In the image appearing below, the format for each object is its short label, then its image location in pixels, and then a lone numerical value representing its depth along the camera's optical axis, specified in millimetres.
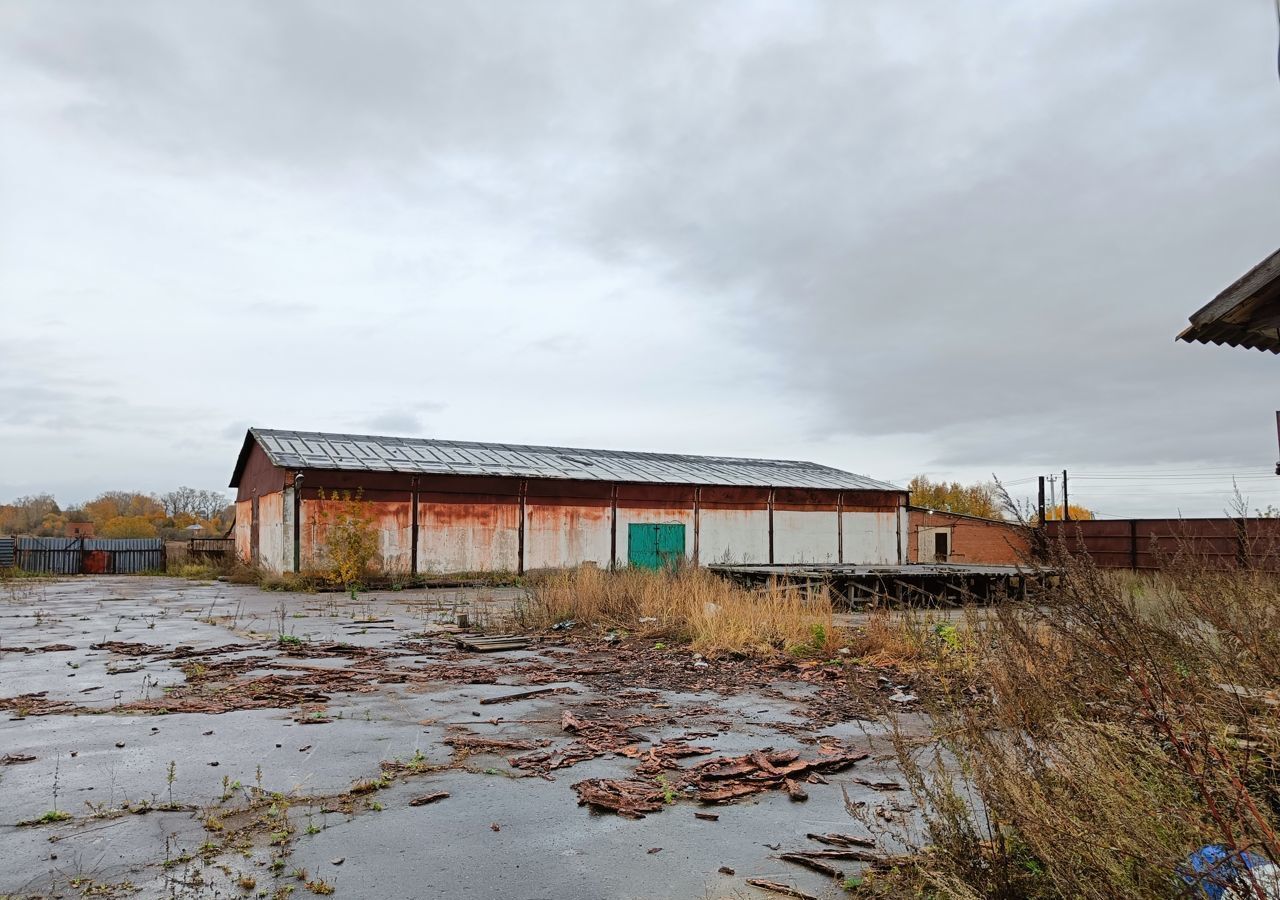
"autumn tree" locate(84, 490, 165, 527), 99769
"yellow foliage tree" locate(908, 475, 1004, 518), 69238
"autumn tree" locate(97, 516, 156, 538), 68750
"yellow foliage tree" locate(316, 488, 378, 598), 24719
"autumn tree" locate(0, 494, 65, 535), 74312
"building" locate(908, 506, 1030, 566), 35406
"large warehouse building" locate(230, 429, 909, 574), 26922
